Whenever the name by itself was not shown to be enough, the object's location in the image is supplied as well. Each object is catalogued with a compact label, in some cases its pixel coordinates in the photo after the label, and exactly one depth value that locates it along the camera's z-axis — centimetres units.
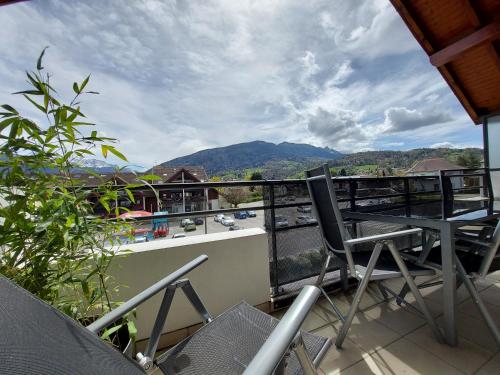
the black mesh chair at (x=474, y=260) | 144
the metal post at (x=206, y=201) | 180
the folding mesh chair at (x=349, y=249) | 140
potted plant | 82
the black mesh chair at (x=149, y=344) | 47
